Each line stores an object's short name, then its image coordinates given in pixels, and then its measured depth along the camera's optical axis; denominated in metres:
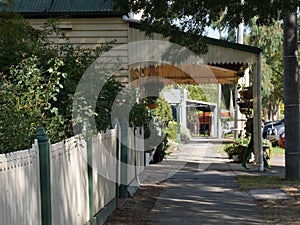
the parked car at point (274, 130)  33.81
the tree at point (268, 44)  44.53
